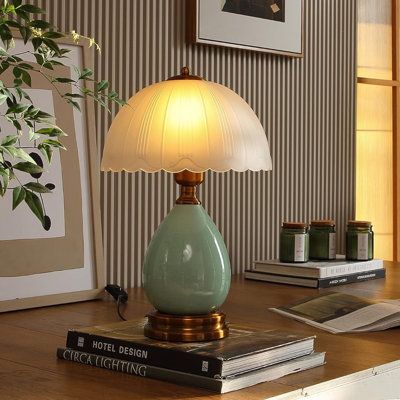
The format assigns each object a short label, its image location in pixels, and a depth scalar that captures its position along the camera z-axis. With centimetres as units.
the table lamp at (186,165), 202
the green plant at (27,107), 161
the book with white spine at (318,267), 298
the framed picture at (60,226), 255
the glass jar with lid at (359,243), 317
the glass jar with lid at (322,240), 315
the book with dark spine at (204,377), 189
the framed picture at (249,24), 308
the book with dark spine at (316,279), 297
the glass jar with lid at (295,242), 307
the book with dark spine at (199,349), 191
